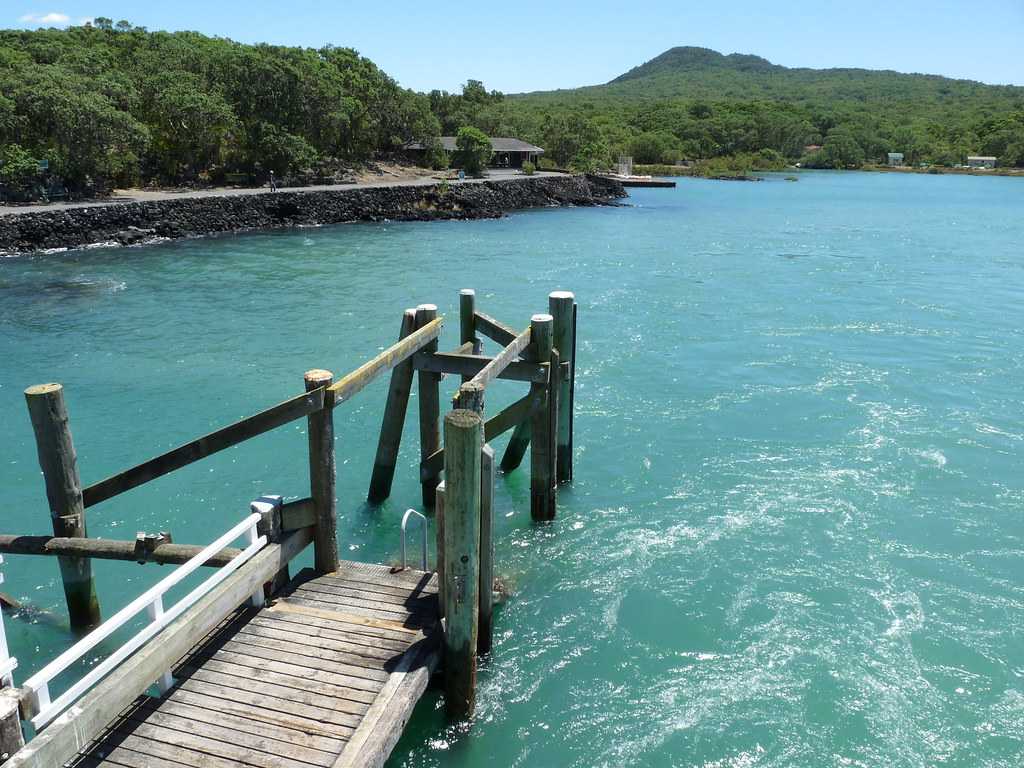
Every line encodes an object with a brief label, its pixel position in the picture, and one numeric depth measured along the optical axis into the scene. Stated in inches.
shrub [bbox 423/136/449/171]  2960.1
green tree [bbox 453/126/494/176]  2805.1
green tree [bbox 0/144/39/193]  1558.8
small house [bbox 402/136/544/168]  3125.0
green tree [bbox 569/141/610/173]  3198.8
